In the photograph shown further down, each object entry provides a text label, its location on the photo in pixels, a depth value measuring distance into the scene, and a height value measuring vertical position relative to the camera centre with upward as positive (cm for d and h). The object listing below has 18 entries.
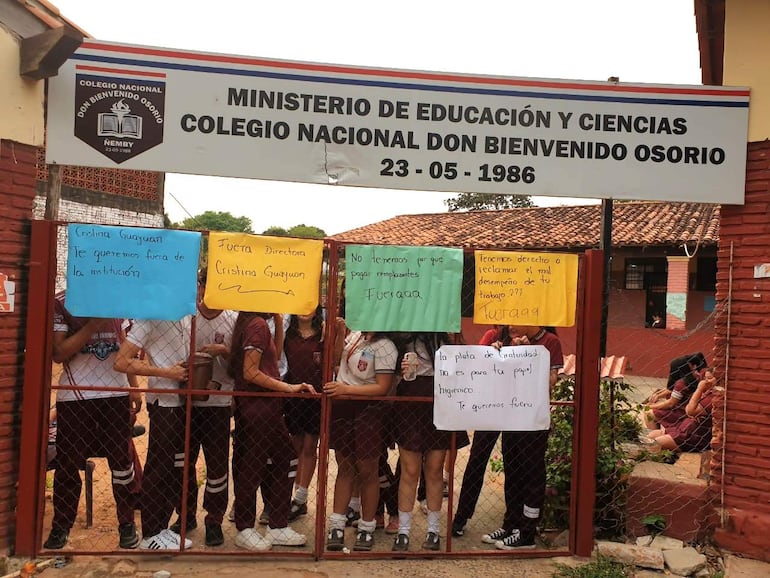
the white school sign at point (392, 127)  419 +120
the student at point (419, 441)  417 -98
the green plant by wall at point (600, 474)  447 -124
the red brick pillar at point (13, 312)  386 -20
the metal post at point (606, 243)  475 +49
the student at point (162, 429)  392 -93
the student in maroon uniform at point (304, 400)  446 -81
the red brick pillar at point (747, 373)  420 -43
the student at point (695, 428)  514 -102
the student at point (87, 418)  389 -86
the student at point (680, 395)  583 -84
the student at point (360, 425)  404 -89
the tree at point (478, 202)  3717 +628
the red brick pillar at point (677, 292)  1622 +44
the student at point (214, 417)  409 -86
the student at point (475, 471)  451 -126
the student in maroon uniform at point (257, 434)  394 -95
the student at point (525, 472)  426 -120
